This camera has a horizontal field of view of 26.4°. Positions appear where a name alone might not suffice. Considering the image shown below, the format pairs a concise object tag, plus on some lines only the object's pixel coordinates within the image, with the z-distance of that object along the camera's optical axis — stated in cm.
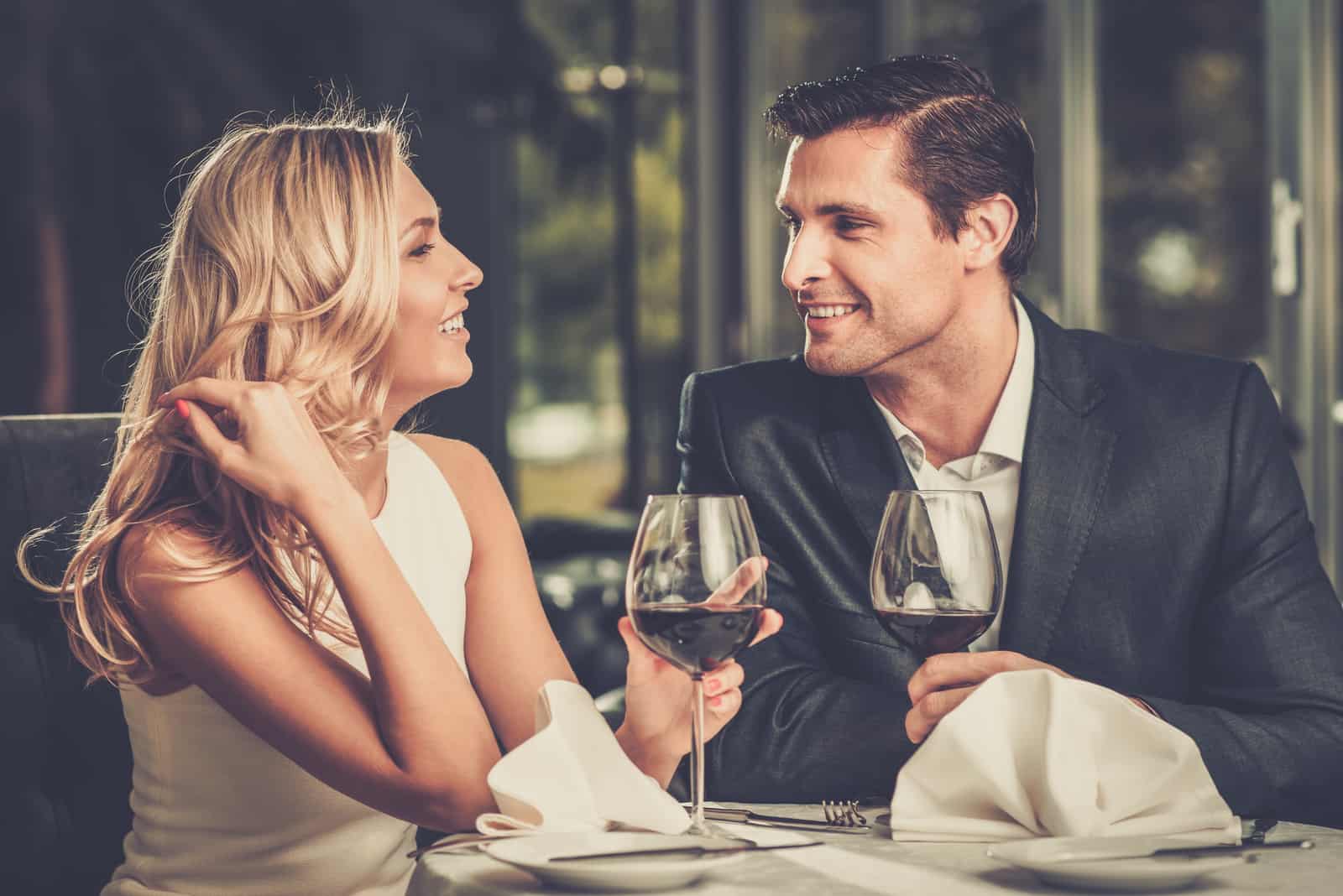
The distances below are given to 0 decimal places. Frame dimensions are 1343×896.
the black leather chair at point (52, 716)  246
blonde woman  216
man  237
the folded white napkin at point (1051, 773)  198
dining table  187
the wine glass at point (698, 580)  195
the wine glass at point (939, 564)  201
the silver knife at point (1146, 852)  185
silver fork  205
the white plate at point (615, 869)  184
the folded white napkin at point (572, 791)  198
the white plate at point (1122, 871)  183
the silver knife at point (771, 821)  204
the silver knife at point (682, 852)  187
